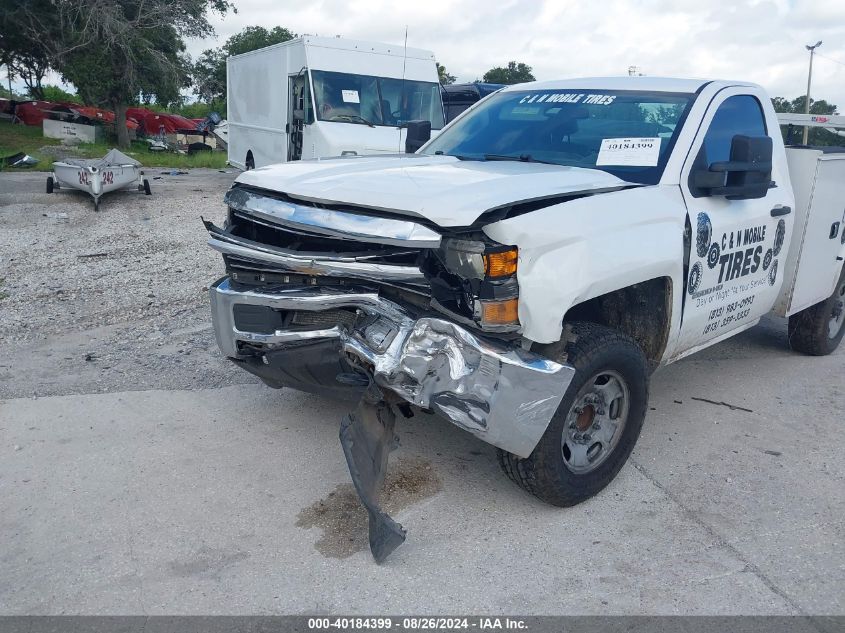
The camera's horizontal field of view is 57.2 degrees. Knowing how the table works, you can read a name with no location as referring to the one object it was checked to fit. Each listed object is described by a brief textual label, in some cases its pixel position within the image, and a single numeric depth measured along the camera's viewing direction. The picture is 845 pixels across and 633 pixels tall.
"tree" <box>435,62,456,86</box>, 34.38
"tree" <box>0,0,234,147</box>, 23.81
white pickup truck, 3.18
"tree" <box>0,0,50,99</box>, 24.99
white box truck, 12.16
